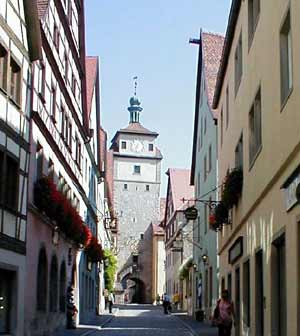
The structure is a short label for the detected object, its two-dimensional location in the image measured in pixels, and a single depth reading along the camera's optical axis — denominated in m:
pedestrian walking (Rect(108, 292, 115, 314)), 55.25
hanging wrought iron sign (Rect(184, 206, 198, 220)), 30.42
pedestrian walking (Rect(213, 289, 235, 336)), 19.20
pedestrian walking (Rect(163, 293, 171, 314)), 53.82
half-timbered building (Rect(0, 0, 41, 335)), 18.44
